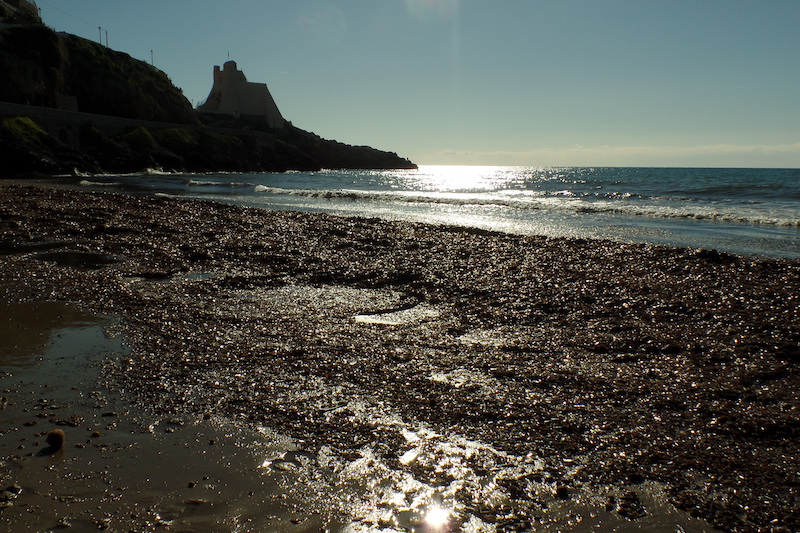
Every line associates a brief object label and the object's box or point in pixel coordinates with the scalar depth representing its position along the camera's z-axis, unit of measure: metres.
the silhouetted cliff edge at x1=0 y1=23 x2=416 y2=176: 38.06
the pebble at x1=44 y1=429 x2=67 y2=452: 3.21
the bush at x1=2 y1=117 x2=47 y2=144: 35.59
